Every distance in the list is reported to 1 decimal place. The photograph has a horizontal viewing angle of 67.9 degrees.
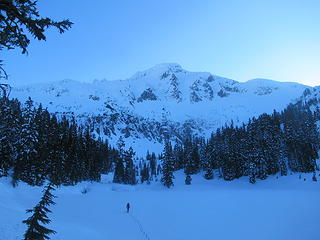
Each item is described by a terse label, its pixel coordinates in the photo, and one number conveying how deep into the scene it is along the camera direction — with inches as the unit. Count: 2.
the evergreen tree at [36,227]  346.0
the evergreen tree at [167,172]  2886.1
